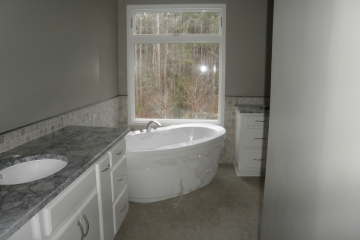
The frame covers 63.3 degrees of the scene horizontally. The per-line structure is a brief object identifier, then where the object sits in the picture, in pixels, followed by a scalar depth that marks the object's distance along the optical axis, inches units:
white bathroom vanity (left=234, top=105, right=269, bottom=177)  140.6
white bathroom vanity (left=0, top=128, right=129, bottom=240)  47.5
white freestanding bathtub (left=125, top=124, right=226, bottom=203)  110.7
